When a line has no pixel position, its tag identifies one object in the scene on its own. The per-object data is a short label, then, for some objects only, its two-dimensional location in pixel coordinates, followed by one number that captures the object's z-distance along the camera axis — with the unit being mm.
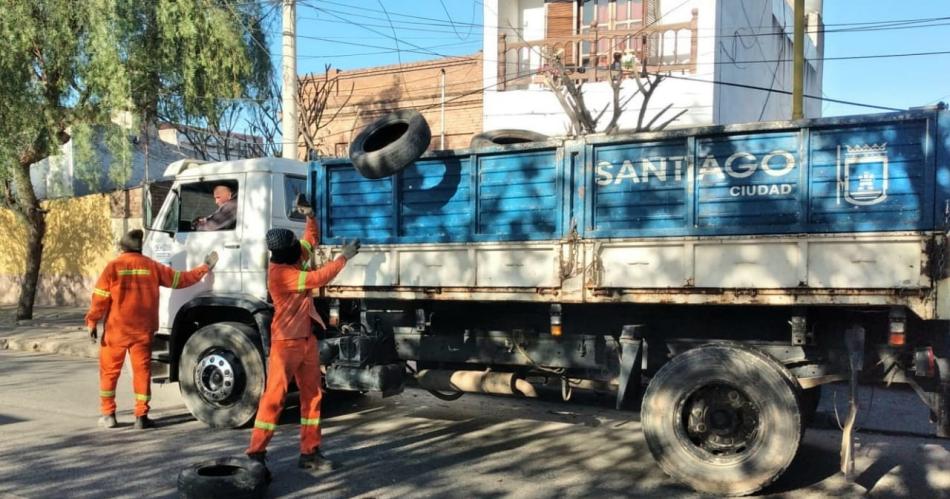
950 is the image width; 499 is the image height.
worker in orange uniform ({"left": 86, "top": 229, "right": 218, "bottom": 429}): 6477
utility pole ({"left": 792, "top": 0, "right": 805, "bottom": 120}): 10180
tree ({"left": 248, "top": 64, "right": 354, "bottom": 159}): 17172
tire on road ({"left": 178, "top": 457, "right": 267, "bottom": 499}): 4320
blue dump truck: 4434
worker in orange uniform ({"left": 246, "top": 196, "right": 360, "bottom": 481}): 5109
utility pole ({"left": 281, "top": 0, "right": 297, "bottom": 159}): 11180
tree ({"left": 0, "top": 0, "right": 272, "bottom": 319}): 12156
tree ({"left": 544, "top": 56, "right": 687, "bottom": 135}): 11547
